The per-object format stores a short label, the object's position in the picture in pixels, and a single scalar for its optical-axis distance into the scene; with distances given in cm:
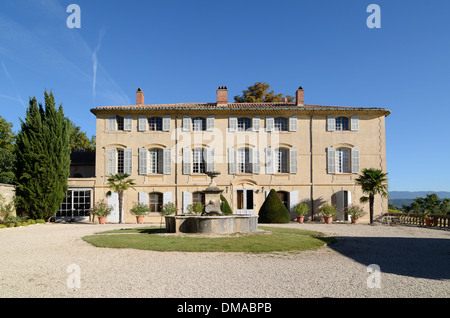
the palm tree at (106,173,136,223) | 2077
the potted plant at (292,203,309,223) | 2172
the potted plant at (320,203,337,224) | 2120
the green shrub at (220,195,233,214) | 1981
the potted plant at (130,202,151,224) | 2134
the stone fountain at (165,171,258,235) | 1220
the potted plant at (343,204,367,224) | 2145
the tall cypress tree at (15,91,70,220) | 2022
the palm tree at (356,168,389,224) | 2022
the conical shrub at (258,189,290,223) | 2014
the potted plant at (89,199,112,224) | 2112
